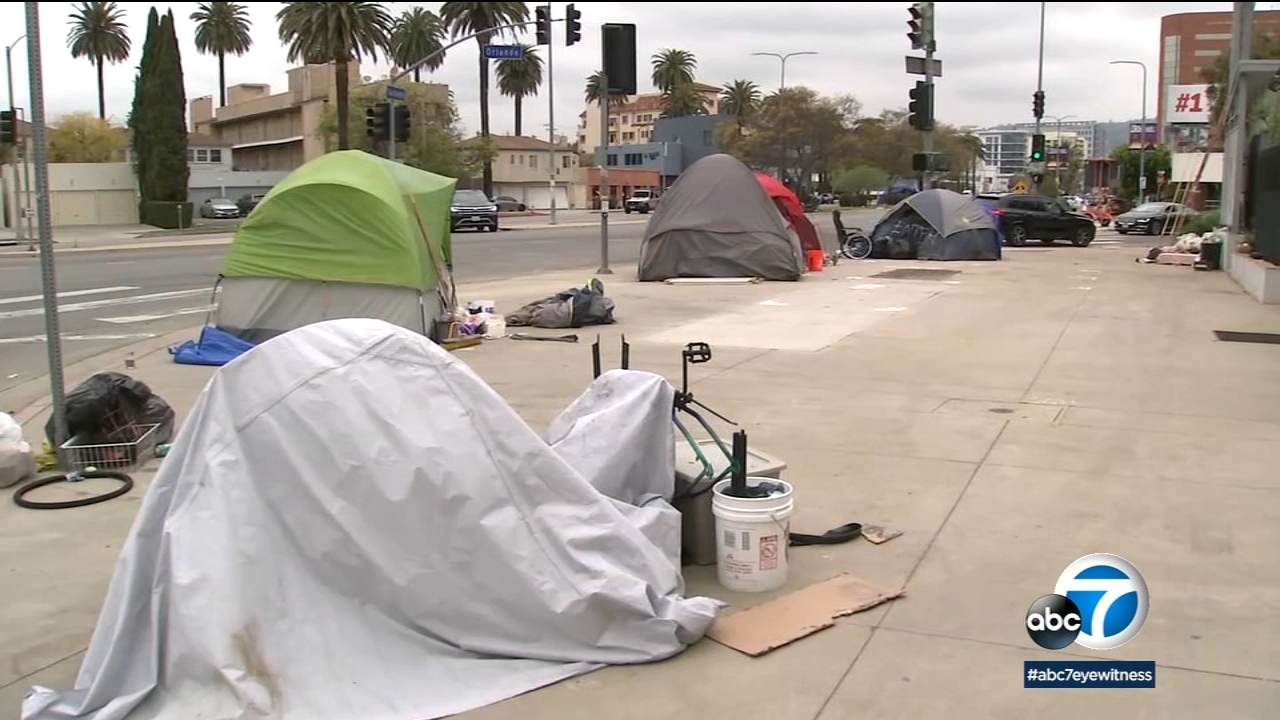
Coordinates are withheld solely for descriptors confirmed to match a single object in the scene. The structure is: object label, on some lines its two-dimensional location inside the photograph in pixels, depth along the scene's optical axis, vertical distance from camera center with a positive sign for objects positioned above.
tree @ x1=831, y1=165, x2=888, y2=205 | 94.94 +3.28
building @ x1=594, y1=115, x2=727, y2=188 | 106.31 +7.32
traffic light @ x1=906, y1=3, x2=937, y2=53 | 25.69 +4.52
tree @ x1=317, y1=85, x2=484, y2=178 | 54.94 +4.53
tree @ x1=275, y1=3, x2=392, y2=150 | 46.84 +8.38
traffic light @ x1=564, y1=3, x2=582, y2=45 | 30.11 +5.33
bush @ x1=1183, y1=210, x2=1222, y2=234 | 27.70 -0.15
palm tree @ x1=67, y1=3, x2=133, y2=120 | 83.00 +14.02
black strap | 5.34 -1.57
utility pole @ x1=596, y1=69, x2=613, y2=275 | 19.91 +1.03
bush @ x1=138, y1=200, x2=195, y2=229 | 50.53 +0.21
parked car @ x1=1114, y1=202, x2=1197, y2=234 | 40.28 -0.10
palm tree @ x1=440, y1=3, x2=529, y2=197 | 62.47 +11.70
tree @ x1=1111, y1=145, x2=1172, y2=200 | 68.75 +3.29
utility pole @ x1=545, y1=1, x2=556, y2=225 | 49.72 +5.42
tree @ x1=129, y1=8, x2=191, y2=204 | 52.03 +4.95
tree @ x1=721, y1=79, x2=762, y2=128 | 107.56 +11.84
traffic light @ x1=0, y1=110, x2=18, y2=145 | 25.78 +2.16
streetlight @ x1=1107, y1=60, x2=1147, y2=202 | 60.62 +2.57
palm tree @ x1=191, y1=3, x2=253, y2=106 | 85.12 +14.79
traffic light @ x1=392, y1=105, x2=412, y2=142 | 25.94 +2.27
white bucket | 4.61 -1.37
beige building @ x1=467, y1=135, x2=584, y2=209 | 98.31 +4.34
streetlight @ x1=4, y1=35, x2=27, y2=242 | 26.97 +2.07
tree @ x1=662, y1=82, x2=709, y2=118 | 105.50 +11.47
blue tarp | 11.05 -1.34
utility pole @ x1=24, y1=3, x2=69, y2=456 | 6.25 -0.04
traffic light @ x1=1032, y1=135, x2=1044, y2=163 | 39.38 +2.47
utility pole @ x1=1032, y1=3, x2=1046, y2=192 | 43.22 +5.32
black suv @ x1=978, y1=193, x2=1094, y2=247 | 32.47 -0.19
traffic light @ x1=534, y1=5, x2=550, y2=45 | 32.53 +5.78
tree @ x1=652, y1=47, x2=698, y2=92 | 105.50 +14.43
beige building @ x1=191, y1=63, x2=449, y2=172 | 75.19 +7.69
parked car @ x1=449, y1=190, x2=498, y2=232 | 42.31 +0.26
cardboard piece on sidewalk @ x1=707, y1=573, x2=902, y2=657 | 4.22 -1.61
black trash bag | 6.91 -1.25
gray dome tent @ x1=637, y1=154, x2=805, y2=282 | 19.84 -0.30
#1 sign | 64.88 +6.82
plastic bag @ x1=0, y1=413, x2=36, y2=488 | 6.42 -1.40
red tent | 21.98 +0.18
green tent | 11.45 -0.40
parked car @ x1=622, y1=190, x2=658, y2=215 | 79.38 +0.96
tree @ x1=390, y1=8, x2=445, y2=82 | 72.12 +12.09
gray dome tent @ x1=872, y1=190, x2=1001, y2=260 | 25.73 -0.32
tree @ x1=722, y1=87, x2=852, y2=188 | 80.94 +6.10
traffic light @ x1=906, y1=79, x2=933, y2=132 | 26.95 +2.77
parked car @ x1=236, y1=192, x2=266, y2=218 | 58.86 +0.85
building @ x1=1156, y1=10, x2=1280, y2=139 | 104.69 +16.89
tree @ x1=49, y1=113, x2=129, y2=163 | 70.62 +4.95
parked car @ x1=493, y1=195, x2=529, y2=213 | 77.88 +0.86
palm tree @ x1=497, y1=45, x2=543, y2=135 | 80.00 +10.44
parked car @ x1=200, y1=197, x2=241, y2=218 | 59.41 +0.53
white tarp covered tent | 3.62 -1.20
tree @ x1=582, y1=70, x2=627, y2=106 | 97.82 +11.98
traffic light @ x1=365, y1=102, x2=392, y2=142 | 25.39 +2.28
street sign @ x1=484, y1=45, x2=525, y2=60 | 33.75 +5.16
